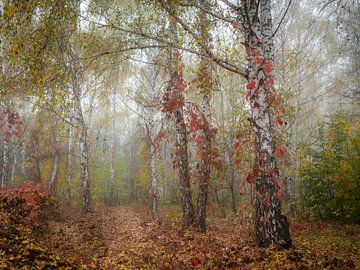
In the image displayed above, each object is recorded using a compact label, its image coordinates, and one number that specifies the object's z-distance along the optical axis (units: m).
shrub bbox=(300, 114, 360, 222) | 8.17
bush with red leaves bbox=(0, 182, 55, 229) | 7.62
